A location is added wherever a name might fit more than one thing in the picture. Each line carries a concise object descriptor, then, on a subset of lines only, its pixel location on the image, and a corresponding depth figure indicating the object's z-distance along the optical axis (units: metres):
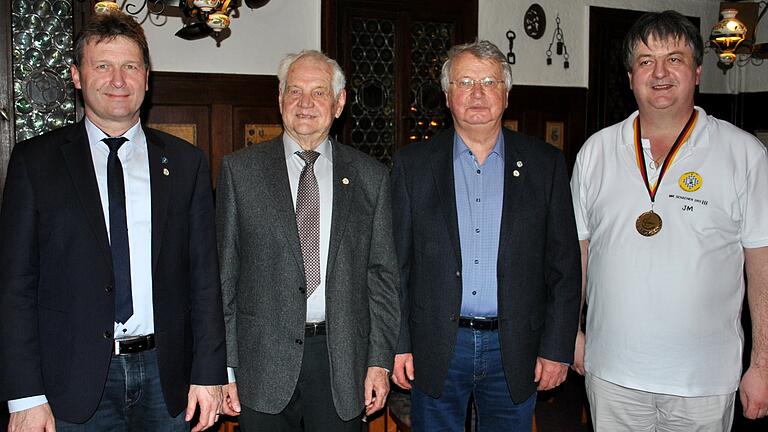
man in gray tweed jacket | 2.46
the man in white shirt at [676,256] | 2.55
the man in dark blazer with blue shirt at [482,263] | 2.63
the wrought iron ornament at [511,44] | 6.83
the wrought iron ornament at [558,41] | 7.05
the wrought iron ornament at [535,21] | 6.89
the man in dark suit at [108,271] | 2.13
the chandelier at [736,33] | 5.46
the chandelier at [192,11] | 3.92
